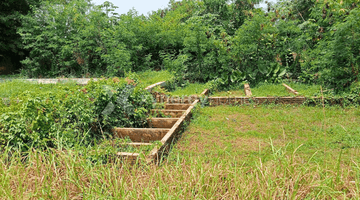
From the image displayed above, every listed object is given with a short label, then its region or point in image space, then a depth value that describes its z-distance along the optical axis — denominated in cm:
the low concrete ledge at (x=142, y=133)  429
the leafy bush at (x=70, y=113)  323
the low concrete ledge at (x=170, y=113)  557
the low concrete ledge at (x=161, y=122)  497
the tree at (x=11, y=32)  1577
